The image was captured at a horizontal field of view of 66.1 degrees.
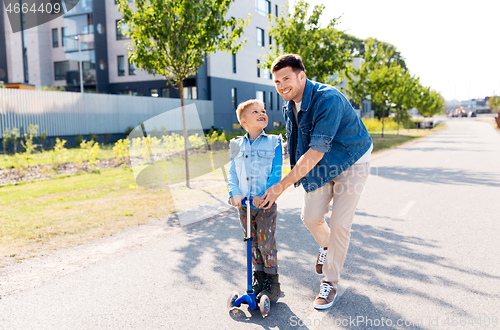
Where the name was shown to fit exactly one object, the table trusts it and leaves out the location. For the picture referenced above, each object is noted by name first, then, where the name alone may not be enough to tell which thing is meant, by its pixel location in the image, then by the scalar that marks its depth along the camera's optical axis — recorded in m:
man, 2.93
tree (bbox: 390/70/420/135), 29.67
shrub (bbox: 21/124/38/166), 16.39
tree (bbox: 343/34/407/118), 25.39
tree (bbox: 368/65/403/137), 25.07
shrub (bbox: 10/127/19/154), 15.62
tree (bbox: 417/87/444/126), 46.54
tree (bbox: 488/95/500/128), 73.06
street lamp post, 29.08
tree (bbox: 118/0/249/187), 7.82
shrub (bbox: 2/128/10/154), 15.78
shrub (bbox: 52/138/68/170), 11.34
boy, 3.14
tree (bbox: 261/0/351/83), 14.65
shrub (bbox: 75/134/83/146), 20.00
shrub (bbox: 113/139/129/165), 13.14
